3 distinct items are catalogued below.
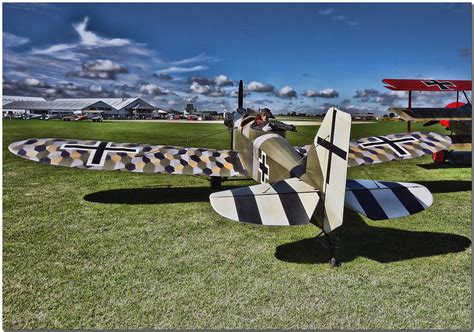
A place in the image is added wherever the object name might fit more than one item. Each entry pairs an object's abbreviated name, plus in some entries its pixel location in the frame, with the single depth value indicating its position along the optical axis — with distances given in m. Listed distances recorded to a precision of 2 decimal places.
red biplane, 10.97
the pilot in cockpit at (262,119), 7.92
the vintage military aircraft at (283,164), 4.32
